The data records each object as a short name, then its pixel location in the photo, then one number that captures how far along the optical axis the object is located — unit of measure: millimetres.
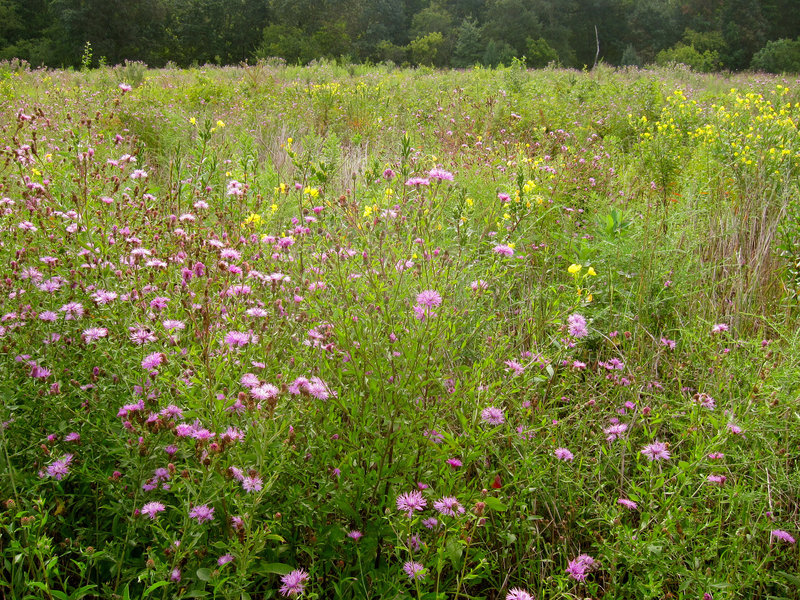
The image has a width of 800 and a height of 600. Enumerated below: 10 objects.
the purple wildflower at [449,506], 1312
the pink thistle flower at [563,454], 1685
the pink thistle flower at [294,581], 1194
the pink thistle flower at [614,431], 1773
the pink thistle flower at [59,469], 1432
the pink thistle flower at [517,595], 1230
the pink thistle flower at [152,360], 1383
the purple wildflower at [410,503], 1285
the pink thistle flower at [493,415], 1474
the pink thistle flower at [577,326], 1751
